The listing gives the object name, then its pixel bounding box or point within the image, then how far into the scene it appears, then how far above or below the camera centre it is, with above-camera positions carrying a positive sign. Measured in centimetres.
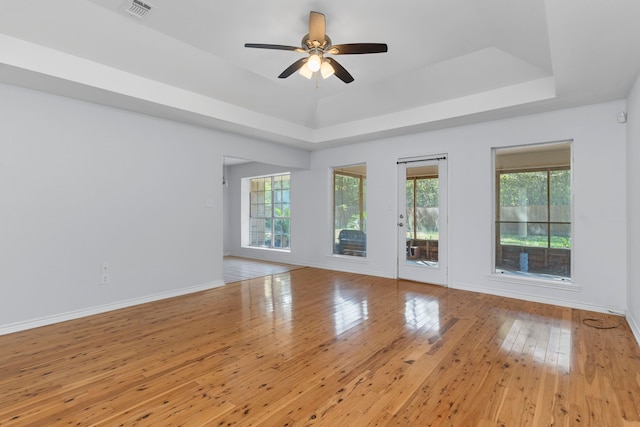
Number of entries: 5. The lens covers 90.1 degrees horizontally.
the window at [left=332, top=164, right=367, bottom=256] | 600 +10
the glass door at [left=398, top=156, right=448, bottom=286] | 495 -8
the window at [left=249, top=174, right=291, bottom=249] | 770 +7
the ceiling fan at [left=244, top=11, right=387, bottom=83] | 265 +142
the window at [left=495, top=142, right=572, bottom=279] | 410 +8
